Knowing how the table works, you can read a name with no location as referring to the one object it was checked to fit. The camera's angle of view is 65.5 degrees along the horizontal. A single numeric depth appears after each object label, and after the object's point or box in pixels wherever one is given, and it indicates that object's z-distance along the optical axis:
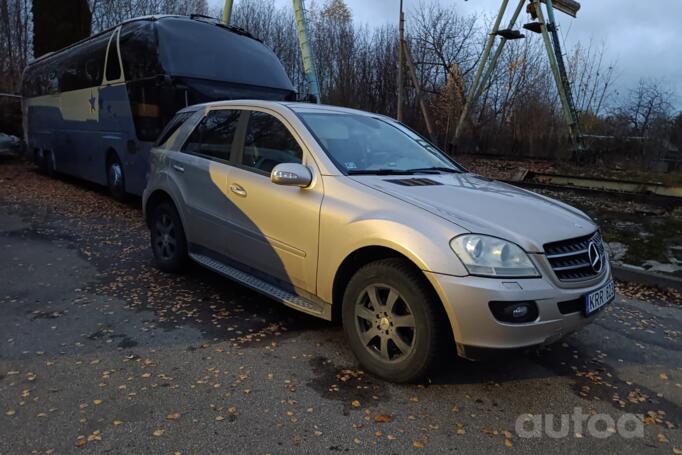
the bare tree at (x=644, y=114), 17.75
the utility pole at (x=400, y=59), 18.44
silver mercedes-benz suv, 2.92
